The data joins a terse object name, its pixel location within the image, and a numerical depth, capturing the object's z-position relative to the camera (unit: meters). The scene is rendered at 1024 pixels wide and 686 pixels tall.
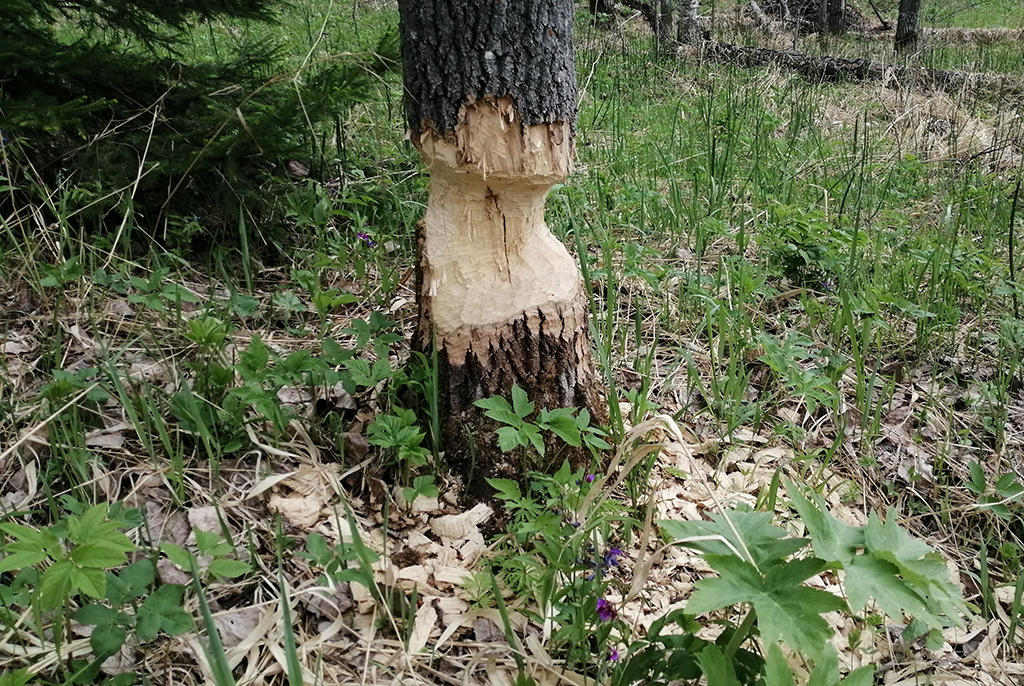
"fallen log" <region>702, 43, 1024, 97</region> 6.22
